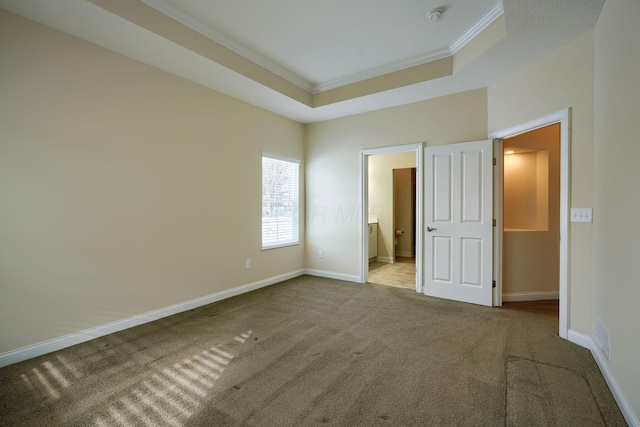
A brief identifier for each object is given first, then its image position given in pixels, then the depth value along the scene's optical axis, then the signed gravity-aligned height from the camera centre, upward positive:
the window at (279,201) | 4.51 +0.13
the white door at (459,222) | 3.49 -0.18
